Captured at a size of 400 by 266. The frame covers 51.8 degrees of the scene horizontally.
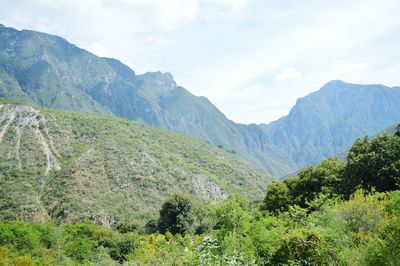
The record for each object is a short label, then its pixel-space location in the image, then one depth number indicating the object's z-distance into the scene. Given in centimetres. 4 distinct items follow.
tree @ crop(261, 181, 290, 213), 4622
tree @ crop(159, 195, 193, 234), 7281
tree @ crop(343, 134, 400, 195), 3622
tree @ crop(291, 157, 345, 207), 4331
